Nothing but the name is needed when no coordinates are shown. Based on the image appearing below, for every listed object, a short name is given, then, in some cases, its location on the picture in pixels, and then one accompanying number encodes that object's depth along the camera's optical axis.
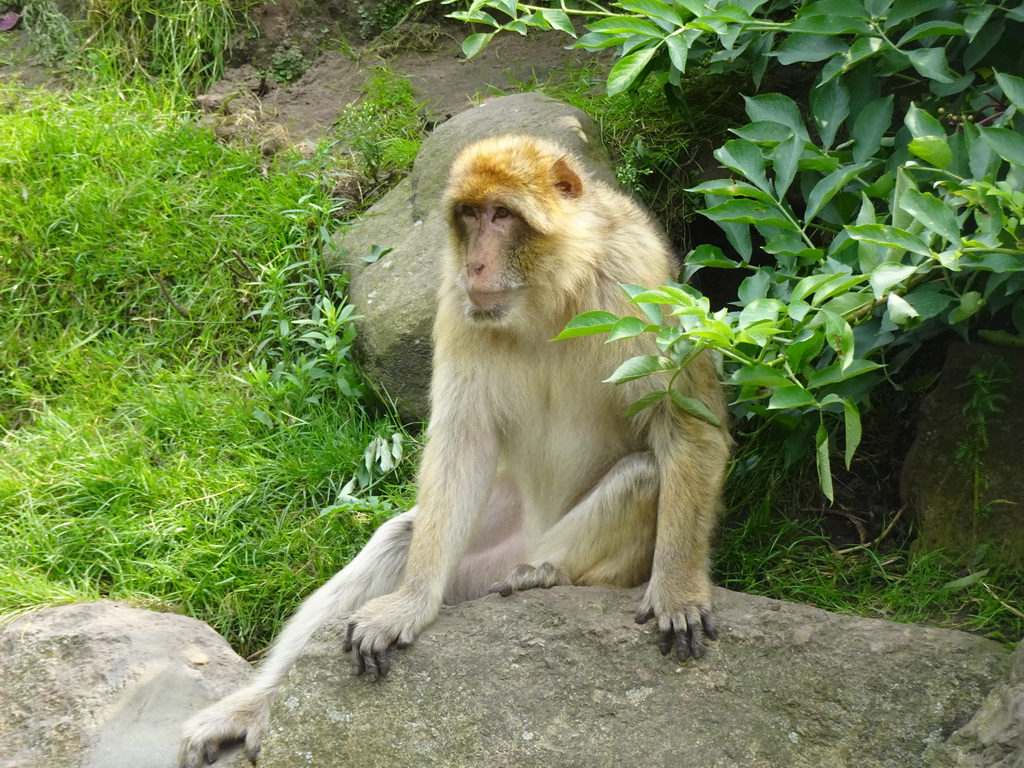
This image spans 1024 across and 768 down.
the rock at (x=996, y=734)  5.88
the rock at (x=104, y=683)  8.25
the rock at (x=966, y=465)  8.55
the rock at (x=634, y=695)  6.80
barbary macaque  8.02
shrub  6.64
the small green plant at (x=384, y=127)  14.06
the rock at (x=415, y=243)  11.63
